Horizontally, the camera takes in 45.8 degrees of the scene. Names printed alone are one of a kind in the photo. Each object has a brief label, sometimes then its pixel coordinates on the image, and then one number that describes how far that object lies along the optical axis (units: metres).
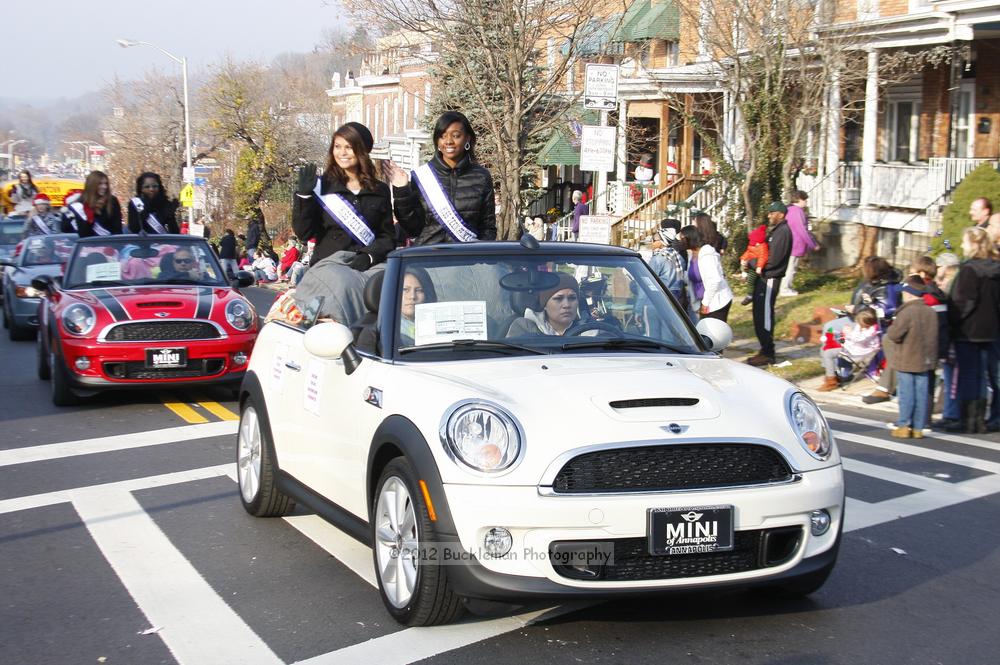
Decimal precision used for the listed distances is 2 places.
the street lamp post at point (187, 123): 50.28
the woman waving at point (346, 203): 8.44
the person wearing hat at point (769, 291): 14.92
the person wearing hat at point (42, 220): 23.28
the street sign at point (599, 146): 15.64
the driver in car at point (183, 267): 12.52
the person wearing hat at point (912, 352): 10.42
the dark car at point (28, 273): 18.28
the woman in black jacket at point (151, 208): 15.78
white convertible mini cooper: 4.69
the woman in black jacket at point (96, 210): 15.70
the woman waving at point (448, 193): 8.69
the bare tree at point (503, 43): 21.16
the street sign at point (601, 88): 15.19
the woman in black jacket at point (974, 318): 10.86
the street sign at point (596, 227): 15.51
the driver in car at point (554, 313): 5.86
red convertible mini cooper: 11.30
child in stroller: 13.30
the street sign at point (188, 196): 47.38
